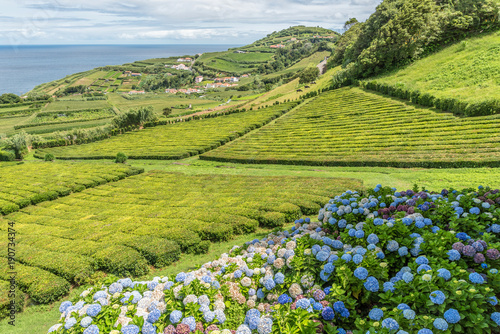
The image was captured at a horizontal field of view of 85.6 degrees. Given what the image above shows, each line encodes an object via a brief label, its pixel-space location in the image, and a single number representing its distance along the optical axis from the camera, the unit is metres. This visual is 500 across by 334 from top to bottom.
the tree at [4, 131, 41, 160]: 50.50
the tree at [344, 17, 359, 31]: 110.84
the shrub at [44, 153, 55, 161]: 46.34
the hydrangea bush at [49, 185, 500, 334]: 4.71
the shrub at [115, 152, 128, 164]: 41.25
